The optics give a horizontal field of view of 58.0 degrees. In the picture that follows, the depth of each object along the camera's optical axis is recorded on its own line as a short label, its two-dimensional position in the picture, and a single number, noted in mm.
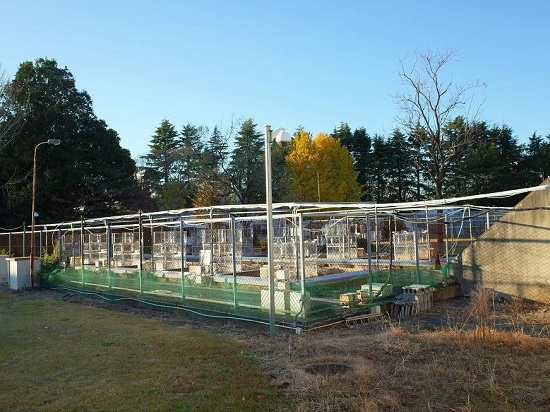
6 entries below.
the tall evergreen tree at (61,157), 36031
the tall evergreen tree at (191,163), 45344
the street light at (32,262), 20609
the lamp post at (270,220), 9320
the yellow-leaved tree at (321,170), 46281
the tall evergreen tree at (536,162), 53806
